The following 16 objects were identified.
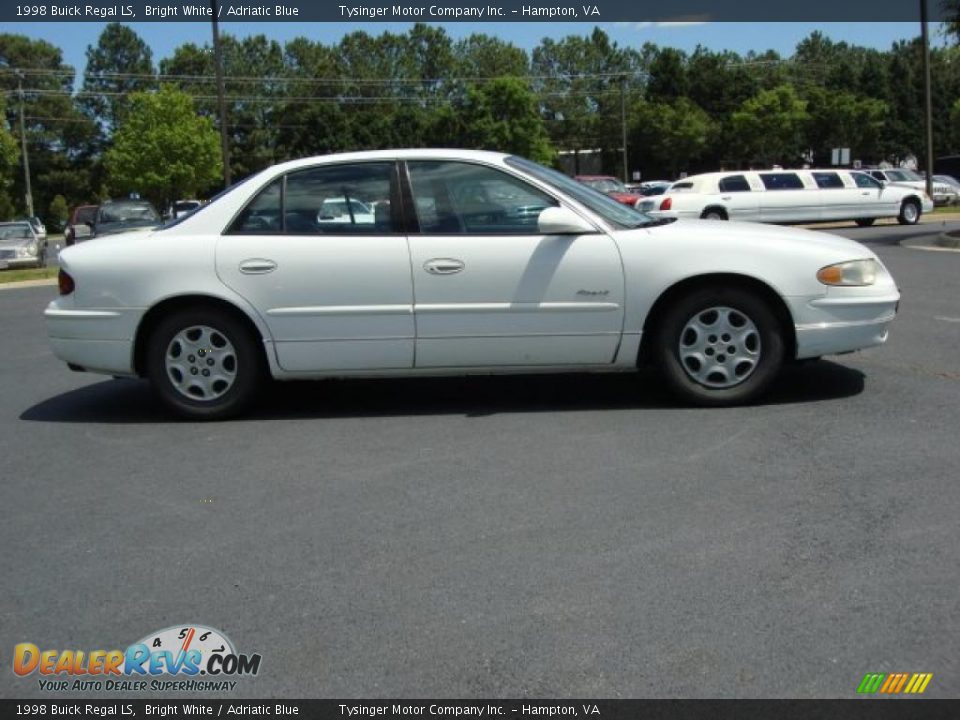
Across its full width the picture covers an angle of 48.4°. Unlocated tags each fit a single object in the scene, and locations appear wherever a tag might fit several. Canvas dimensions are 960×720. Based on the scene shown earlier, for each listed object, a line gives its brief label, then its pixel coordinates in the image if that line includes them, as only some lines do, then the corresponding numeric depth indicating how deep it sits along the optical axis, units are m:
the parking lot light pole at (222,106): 27.23
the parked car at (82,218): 36.82
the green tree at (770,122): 69.50
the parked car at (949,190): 43.50
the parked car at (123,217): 25.39
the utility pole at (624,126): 63.36
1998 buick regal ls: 6.28
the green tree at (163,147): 59.19
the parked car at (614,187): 36.50
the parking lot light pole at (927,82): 27.16
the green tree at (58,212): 70.69
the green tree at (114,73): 87.12
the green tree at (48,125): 77.81
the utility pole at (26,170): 63.50
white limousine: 26.77
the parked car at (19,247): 25.83
